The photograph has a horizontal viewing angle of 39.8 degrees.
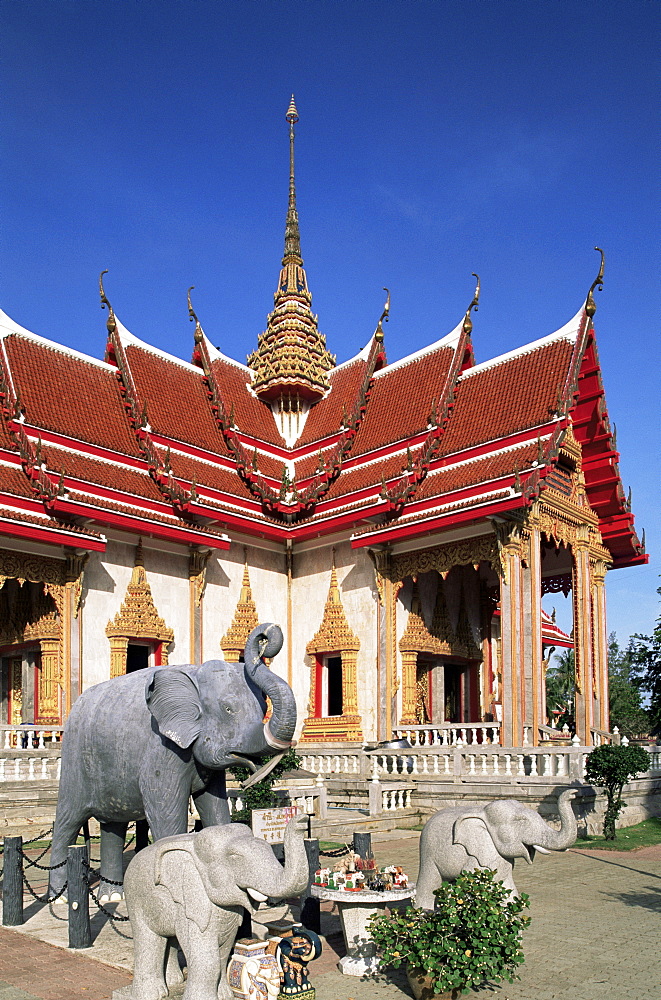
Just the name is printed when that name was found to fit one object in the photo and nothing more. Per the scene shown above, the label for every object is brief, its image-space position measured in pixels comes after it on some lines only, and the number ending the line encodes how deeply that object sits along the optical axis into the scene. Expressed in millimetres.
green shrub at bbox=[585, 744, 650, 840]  12344
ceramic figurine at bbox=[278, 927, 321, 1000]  4832
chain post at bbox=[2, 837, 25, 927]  7395
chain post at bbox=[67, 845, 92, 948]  6617
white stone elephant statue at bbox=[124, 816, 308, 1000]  4688
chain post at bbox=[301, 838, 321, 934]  6629
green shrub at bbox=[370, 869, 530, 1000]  4992
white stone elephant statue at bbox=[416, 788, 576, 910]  5922
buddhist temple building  15852
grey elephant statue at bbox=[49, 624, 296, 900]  6297
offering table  6047
